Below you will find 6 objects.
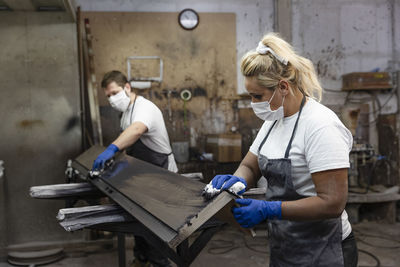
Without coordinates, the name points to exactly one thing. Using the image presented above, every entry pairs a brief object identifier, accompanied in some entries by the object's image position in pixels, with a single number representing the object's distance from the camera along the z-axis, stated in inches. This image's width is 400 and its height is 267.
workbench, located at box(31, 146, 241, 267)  50.8
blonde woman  44.0
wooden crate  170.9
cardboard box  154.1
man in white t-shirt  110.1
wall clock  167.3
